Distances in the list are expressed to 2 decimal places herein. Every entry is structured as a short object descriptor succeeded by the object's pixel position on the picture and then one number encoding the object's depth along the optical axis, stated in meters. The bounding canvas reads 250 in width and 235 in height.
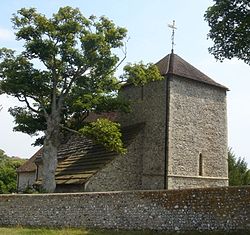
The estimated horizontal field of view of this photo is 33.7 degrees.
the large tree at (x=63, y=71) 25.78
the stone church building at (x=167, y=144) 25.70
